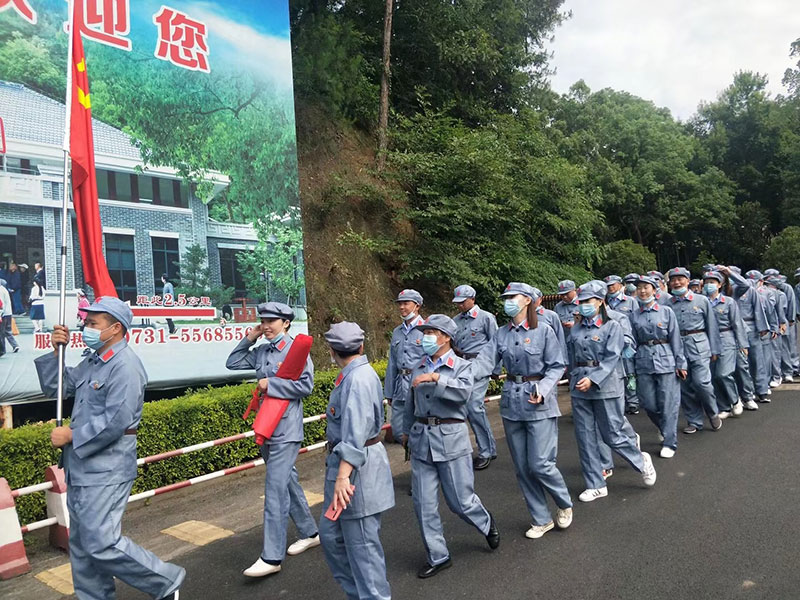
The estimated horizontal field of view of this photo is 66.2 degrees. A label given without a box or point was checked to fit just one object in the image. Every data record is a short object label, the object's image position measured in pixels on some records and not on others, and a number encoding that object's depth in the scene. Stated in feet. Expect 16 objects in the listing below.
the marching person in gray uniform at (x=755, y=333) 33.01
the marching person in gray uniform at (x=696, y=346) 26.66
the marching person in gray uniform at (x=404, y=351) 22.47
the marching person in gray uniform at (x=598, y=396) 19.26
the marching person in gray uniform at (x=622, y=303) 30.50
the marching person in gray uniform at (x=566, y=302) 29.78
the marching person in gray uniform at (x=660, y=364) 23.62
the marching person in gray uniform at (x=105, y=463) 12.12
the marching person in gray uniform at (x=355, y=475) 11.53
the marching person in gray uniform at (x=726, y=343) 29.04
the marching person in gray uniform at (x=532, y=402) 16.34
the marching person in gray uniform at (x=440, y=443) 14.28
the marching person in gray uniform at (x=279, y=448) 14.94
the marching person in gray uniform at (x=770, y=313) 34.88
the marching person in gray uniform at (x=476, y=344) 23.90
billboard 24.14
